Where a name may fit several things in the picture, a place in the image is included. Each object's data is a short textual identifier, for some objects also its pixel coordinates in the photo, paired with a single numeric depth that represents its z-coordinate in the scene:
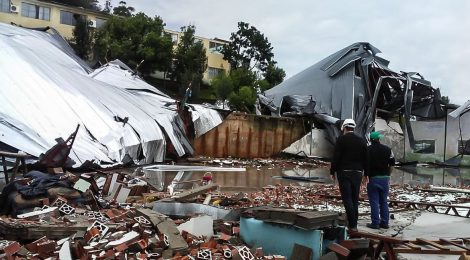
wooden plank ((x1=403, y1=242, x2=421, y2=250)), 5.55
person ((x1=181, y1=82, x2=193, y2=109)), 20.39
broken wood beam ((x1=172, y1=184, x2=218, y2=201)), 7.46
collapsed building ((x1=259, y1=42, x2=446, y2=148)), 25.61
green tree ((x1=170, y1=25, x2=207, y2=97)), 45.36
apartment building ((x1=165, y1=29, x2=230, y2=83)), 57.38
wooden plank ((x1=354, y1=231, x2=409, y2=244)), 5.21
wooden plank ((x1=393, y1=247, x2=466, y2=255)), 5.52
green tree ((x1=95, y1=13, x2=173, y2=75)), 41.00
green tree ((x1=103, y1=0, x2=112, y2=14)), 55.88
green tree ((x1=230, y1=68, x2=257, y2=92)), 44.59
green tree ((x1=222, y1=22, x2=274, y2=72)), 55.19
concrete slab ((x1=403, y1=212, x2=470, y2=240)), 6.80
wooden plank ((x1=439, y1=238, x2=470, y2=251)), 5.65
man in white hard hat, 6.59
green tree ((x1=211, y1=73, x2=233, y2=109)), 42.16
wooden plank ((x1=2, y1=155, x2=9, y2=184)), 8.24
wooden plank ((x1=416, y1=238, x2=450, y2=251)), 5.68
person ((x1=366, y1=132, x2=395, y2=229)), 6.94
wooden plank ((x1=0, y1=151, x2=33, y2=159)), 8.21
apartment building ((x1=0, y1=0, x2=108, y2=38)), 42.78
